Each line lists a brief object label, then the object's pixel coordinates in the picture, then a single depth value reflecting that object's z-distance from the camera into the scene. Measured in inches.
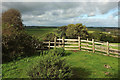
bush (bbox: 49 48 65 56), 373.8
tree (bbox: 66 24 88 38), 920.4
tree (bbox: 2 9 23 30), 460.4
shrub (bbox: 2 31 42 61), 345.7
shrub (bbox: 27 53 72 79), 143.1
